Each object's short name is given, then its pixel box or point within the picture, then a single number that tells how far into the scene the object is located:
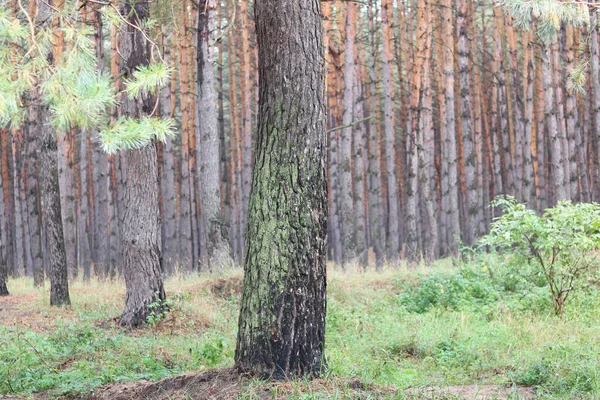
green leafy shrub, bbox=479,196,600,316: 19.94
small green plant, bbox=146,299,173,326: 19.37
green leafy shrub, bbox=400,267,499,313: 22.34
